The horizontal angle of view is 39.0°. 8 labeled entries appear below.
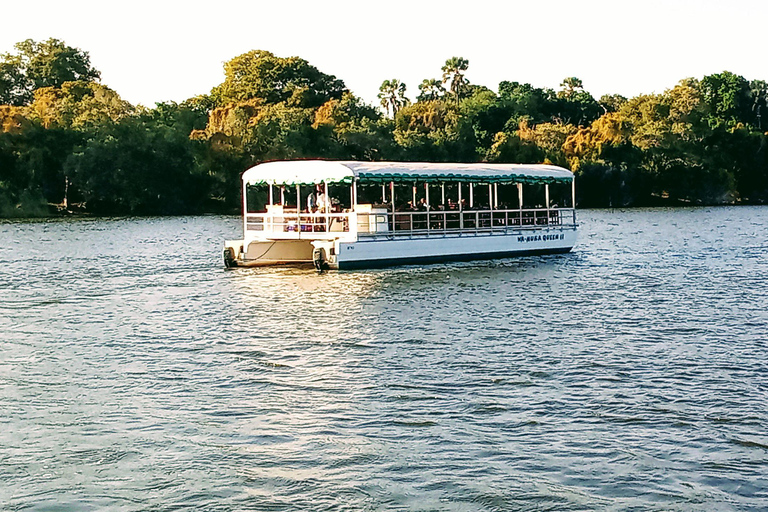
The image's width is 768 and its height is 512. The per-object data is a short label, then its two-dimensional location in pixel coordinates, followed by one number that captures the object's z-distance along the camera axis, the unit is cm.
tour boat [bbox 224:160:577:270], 3575
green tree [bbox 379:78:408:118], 13938
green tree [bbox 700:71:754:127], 15175
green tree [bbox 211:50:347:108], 13288
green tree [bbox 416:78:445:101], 15512
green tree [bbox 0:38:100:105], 13700
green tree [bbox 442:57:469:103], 15575
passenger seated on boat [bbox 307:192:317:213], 3759
